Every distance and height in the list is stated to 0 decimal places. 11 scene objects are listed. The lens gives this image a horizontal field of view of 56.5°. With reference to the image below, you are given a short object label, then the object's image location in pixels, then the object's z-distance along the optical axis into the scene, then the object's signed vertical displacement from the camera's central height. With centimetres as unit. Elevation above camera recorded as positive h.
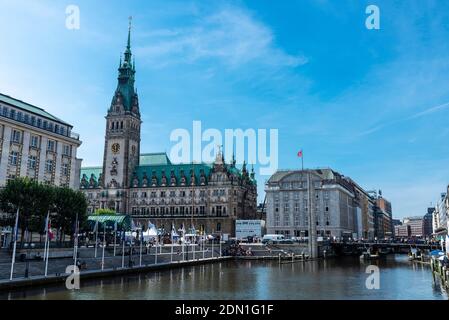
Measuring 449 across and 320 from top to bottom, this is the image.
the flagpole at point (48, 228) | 5350 -27
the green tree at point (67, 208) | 7512 +334
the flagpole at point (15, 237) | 4645 -121
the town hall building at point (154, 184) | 15150 +1618
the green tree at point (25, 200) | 6756 +420
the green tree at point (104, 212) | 12706 +454
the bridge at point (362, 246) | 11973 -497
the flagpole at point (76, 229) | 6003 -41
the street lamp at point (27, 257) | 4823 -418
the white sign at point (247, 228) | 13900 +0
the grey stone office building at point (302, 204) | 15100 +913
